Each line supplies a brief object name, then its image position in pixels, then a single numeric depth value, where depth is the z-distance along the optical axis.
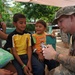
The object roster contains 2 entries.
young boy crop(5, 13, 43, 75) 1.36
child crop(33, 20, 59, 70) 1.58
